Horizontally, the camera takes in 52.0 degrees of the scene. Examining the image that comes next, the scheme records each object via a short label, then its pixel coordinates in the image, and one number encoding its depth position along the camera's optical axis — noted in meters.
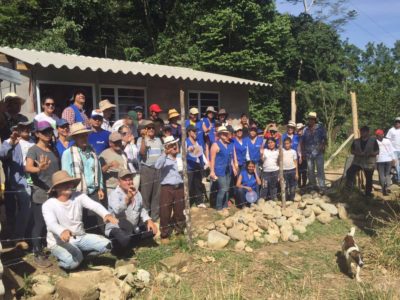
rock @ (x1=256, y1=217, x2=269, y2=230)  6.51
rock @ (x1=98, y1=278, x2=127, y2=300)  4.17
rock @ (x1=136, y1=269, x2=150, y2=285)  4.57
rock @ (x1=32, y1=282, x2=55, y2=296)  4.18
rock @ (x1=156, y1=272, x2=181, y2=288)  4.59
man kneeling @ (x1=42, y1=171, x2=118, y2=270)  4.52
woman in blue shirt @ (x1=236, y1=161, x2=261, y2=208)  7.65
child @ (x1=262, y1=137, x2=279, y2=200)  7.83
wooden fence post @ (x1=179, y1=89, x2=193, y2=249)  5.45
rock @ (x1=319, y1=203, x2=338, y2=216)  7.61
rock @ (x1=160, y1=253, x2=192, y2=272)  4.95
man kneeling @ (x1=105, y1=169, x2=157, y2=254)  5.20
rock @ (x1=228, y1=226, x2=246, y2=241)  6.06
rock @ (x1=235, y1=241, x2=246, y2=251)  5.79
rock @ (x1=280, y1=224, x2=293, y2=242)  6.34
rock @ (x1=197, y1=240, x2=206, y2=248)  5.68
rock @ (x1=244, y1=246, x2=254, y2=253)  5.73
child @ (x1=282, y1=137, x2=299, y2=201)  7.99
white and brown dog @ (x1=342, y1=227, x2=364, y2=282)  4.90
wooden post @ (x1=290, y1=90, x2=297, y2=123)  8.92
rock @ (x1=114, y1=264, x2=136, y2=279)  4.57
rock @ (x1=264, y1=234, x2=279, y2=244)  6.18
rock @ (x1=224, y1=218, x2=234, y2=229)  6.34
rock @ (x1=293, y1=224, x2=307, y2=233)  6.70
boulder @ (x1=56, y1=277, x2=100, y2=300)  4.02
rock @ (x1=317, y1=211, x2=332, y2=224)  7.28
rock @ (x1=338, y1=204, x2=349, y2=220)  7.53
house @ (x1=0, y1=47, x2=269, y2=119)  7.60
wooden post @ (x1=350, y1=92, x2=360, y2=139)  9.34
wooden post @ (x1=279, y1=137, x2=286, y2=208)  7.28
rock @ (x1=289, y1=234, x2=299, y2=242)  6.33
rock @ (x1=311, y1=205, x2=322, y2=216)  7.53
